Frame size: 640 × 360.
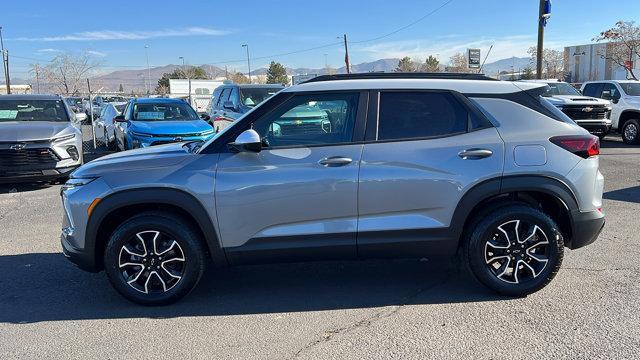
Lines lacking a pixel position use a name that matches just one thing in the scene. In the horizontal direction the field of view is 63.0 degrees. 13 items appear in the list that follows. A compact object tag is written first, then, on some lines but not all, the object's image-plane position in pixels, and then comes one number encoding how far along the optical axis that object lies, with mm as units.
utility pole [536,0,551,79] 18984
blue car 11086
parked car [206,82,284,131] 12344
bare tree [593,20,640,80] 42031
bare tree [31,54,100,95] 66062
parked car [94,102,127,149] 15211
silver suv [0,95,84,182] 9102
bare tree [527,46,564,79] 65756
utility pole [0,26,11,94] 52144
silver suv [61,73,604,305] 4113
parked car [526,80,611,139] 15344
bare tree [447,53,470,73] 69350
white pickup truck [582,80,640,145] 15570
